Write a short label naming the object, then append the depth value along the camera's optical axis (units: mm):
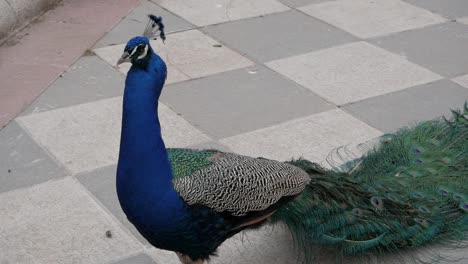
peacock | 2969
